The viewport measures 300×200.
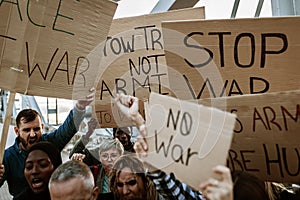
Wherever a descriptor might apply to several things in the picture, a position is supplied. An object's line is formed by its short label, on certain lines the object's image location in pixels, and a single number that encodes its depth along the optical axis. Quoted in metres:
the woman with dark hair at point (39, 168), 1.75
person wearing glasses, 2.20
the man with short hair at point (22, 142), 2.09
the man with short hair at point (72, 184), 1.50
